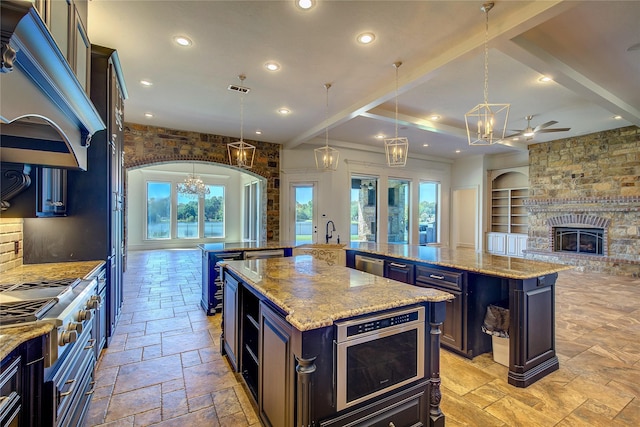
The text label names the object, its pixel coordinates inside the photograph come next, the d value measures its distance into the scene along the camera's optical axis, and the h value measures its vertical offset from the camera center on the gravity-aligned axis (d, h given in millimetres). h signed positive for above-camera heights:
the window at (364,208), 7934 +124
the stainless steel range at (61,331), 1218 -578
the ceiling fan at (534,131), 4627 +1324
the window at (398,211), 8422 +46
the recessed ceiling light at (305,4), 2275 +1653
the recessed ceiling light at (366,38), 2709 +1653
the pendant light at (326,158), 3953 +741
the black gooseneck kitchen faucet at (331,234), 7340 -548
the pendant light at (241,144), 3762 +903
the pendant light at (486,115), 2357 +838
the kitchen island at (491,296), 2332 -748
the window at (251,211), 8119 +45
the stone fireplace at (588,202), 6055 +257
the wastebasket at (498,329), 2576 -1046
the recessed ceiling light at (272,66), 3268 +1677
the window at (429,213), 9148 -13
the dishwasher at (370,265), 3540 -667
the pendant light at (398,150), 3418 +740
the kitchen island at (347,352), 1357 -714
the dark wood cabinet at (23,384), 1005 -646
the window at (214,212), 11828 +12
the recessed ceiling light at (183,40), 2789 +1668
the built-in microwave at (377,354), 1400 -731
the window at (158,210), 10812 +84
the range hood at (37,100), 992 +546
